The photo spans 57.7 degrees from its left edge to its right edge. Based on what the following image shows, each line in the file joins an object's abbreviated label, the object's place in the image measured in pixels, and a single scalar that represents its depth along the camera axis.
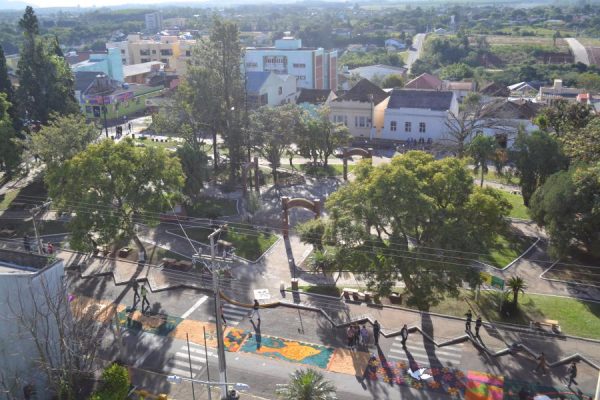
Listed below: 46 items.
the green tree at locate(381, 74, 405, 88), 88.06
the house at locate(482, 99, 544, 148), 57.53
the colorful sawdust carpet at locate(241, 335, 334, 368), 24.61
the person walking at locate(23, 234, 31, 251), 34.18
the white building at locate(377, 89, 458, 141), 60.66
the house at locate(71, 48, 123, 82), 85.12
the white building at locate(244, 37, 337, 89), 86.44
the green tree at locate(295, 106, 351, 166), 49.97
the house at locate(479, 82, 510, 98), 82.19
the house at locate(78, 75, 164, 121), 73.88
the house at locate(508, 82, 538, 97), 90.30
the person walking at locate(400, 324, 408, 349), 25.45
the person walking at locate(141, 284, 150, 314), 28.61
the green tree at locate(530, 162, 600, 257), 30.11
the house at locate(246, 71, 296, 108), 69.56
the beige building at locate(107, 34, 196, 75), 112.69
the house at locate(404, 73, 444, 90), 84.12
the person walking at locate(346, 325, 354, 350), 25.33
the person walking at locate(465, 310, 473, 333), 25.95
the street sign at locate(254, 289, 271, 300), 29.94
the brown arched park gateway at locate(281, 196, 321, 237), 38.06
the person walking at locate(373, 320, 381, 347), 25.46
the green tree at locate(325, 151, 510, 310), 25.30
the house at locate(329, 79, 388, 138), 63.69
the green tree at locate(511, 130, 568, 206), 38.72
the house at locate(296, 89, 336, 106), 74.06
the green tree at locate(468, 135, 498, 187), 43.53
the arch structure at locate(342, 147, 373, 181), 50.12
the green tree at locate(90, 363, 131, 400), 20.41
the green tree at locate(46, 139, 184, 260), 30.50
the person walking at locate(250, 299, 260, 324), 28.34
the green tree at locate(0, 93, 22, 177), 42.53
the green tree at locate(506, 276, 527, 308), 27.67
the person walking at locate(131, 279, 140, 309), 29.08
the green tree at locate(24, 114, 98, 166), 39.06
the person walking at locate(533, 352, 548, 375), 23.19
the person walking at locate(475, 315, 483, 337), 25.53
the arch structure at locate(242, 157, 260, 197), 44.83
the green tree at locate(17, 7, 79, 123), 48.59
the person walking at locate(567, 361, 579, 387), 22.23
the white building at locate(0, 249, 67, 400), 20.47
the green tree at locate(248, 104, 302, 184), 47.34
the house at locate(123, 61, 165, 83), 93.88
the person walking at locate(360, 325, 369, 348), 25.64
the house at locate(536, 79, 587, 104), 79.12
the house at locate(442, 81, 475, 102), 85.69
